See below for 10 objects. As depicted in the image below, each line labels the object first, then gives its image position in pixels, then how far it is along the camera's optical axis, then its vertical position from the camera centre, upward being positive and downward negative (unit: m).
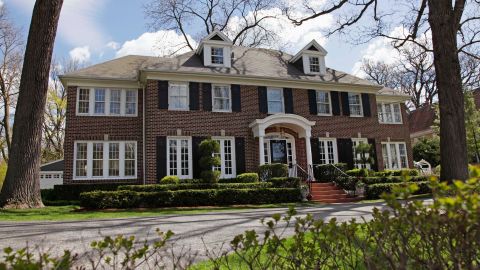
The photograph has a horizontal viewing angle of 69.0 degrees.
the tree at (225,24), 28.64 +12.88
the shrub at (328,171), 17.23 +0.15
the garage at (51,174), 23.53 +0.71
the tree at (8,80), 26.98 +8.33
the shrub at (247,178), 15.62 -0.02
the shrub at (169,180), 14.85 +0.01
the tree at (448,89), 8.74 +2.04
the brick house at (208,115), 16.33 +3.15
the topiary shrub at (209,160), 14.88 +0.81
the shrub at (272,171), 16.27 +0.27
